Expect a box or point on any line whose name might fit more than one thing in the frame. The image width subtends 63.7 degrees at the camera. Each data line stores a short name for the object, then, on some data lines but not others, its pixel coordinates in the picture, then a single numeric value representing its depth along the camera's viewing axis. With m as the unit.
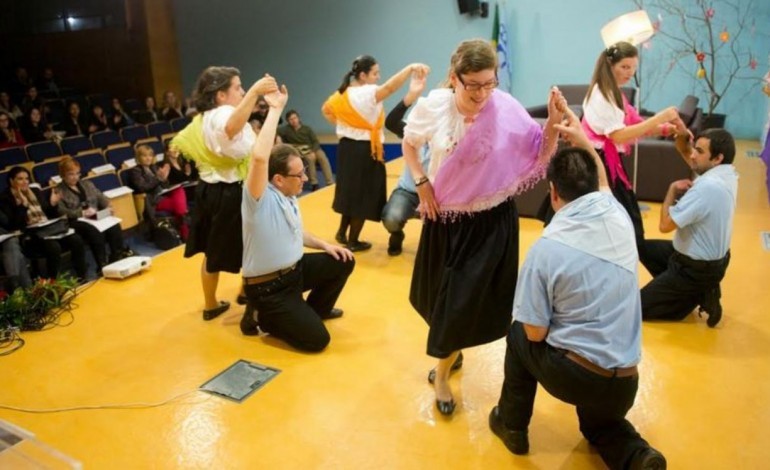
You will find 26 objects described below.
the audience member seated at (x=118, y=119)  7.95
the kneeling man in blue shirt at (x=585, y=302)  1.77
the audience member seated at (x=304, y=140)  7.12
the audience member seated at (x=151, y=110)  8.49
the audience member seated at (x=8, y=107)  7.49
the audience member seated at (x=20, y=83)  9.23
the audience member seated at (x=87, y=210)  4.46
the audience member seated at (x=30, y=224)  4.20
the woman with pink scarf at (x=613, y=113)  2.95
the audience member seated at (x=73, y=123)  7.54
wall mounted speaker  8.55
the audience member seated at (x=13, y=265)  3.92
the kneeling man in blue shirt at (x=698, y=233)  2.81
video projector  3.99
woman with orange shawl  4.06
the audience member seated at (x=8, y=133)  6.53
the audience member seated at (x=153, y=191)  5.14
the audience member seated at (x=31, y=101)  7.84
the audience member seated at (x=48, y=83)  9.63
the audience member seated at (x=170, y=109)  8.52
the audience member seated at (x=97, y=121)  7.80
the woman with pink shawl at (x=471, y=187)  2.06
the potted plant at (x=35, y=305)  3.33
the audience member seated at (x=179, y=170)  5.57
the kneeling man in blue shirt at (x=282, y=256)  2.79
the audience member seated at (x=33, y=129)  7.09
